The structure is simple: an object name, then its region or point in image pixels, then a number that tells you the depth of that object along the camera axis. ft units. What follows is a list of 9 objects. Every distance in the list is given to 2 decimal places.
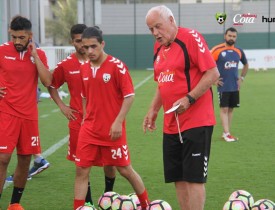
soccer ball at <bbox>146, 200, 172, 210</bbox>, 31.05
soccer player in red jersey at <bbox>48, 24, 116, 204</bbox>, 33.49
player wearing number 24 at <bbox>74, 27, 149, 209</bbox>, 30.41
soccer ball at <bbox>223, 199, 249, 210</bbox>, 30.66
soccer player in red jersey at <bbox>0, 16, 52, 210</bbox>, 32.60
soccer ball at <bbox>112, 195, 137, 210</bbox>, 32.09
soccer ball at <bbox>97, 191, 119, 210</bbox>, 32.77
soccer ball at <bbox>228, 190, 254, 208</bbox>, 32.07
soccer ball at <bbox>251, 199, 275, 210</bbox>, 30.56
